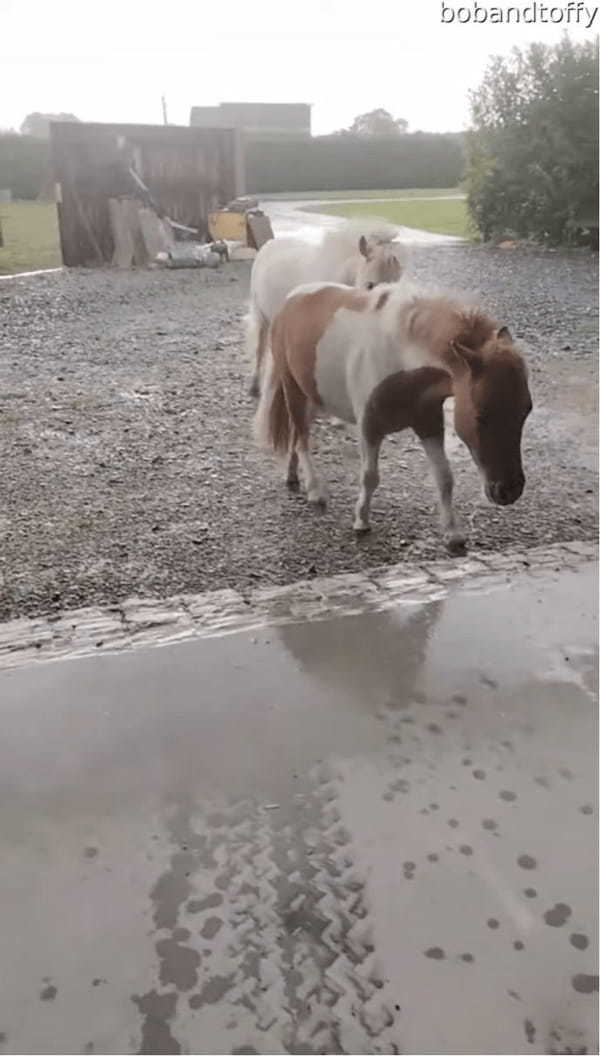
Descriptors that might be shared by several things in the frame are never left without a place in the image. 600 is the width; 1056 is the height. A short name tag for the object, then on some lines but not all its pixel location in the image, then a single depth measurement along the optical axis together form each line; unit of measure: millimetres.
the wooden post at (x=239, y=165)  12742
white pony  4309
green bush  12586
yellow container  11953
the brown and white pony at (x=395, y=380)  2650
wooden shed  11375
